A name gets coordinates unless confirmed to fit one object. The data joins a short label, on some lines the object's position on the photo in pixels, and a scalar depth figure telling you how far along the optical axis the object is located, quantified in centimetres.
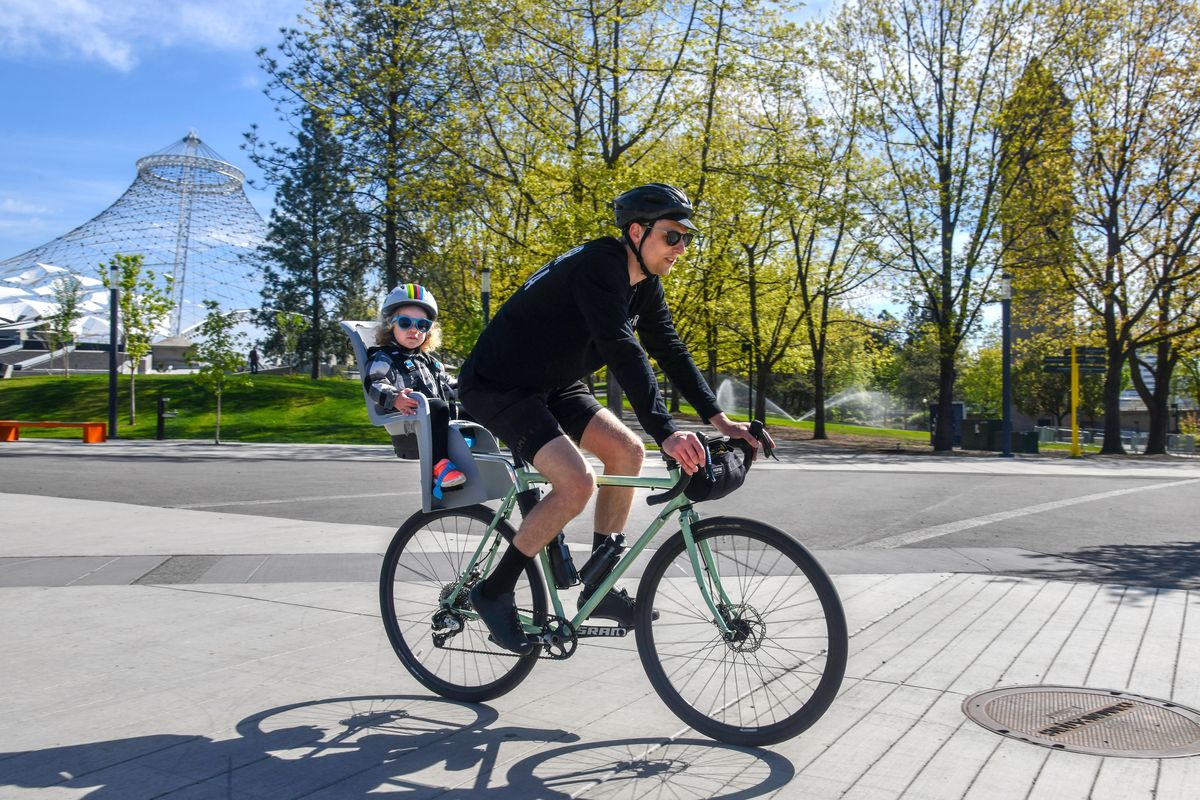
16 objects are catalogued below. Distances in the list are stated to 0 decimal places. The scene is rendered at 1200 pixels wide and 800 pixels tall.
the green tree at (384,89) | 2561
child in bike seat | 470
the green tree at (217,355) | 2619
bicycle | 315
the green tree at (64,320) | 5122
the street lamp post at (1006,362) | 2444
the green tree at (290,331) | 4247
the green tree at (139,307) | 2964
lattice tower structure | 13750
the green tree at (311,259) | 4094
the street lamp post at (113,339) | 2641
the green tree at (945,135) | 2859
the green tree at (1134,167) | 2788
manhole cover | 324
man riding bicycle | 332
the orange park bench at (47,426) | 2412
